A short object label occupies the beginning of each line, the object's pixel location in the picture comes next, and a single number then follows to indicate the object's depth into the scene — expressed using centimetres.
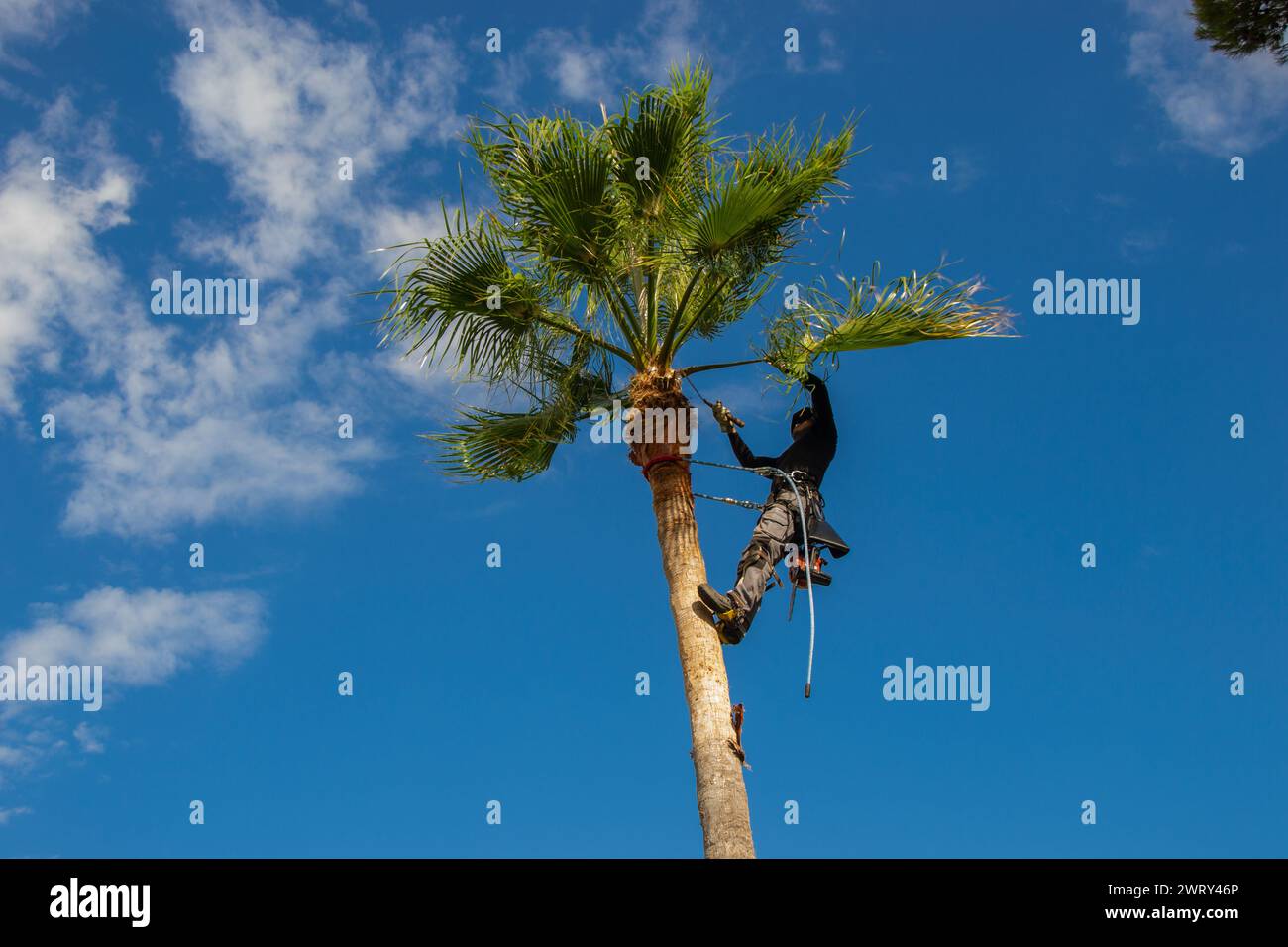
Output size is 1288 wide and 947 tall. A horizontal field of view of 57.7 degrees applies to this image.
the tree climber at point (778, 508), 951
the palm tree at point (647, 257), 995
